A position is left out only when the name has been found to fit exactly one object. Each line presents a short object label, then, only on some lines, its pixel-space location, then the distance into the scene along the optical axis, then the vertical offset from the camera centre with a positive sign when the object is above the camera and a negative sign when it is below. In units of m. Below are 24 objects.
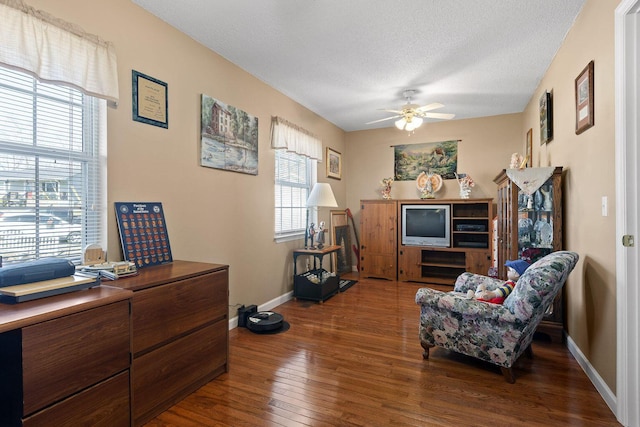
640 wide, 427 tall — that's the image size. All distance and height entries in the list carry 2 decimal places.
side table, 4.11 -0.89
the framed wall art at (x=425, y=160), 5.48 +0.95
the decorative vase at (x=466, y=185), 5.19 +0.47
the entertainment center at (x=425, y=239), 4.99 -0.40
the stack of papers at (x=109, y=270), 1.84 -0.33
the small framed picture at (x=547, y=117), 3.32 +1.03
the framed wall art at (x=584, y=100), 2.24 +0.83
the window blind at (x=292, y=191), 4.17 +0.31
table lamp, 4.34 +0.21
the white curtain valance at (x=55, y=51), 1.69 +0.94
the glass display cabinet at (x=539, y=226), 2.90 -0.11
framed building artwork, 2.95 +0.76
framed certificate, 2.37 +0.86
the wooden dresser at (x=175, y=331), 1.76 -0.73
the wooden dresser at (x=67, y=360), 1.25 -0.63
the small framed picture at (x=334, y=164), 5.54 +0.89
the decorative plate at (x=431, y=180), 5.48 +0.57
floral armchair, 2.07 -0.72
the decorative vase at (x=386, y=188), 5.73 +0.47
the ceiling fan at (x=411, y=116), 3.85 +1.19
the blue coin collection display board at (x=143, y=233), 2.22 -0.14
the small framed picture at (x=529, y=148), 4.34 +0.91
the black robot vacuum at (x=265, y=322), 3.09 -1.05
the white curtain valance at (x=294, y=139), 3.89 +0.99
